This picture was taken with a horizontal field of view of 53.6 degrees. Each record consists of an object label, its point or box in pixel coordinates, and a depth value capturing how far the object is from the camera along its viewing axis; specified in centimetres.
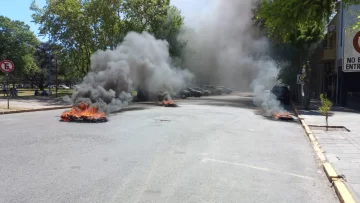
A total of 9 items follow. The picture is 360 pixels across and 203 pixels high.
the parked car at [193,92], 3694
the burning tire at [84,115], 1195
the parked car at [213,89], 4477
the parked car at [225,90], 4754
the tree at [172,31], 3303
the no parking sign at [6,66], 1723
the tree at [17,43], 3562
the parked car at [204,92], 3972
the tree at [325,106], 1218
